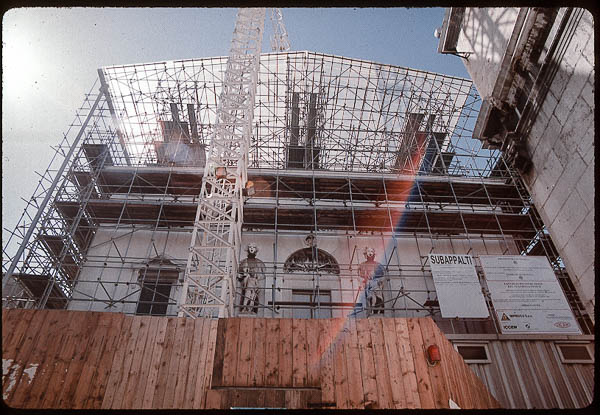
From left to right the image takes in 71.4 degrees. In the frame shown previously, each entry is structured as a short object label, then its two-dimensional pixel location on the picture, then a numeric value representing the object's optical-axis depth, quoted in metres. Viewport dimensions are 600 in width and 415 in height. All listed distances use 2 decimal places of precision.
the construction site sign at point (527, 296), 13.76
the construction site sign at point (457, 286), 14.12
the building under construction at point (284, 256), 8.14
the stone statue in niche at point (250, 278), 15.49
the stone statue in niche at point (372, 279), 15.77
